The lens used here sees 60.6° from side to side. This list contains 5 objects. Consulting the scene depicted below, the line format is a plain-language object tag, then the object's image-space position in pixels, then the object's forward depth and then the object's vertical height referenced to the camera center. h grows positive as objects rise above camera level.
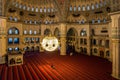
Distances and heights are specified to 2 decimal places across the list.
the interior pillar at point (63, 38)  20.92 -0.23
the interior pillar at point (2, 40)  13.96 -0.32
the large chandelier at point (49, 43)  10.72 -0.62
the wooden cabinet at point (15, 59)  13.70 -2.98
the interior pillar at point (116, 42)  9.65 -0.61
